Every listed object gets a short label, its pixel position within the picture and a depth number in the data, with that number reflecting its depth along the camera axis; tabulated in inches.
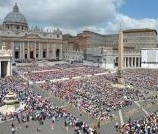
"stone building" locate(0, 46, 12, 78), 2572.6
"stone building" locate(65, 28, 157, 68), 5792.3
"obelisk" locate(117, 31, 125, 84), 2488.9
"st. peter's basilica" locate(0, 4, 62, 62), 4682.6
